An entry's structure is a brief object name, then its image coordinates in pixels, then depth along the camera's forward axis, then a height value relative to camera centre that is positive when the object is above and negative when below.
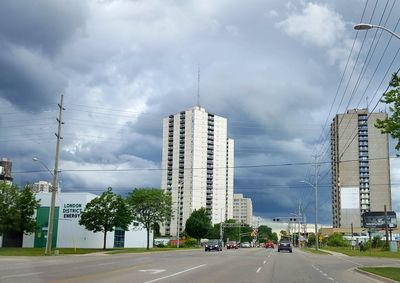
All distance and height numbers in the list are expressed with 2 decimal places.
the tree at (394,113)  24.62 +5.74
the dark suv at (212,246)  71.81 -2.40
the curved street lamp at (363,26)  21.27 +8.39
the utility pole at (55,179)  49.34 +4.38
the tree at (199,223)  137.00 +1.27
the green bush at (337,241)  119.06 -2.18
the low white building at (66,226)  79.69 -0.27
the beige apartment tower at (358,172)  76.50 +12.15
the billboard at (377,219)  118.62 +3.12
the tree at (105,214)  66.50 +1.42
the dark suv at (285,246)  74.50 -2.21
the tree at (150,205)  78.50 +3.22
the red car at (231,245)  101.43 -3.15
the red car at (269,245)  126.38 -3.62
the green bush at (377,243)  84.44 -1.62
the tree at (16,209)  61.03 +1.69
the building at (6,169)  123.64 +13.72
